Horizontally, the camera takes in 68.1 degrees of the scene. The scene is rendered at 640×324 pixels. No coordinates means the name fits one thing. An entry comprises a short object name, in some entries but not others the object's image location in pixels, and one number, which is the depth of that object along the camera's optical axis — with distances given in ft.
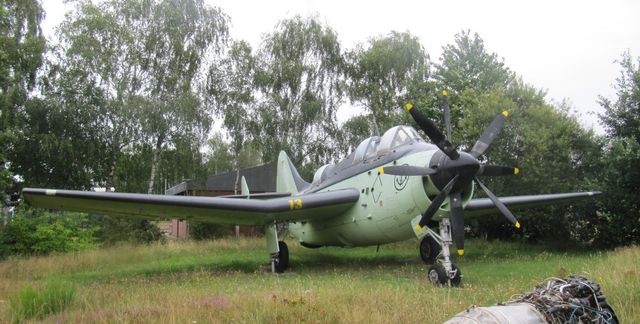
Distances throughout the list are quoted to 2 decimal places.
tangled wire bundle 13.81
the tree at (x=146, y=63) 75.10
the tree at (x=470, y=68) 75.72
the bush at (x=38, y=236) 58.63
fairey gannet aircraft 30.30
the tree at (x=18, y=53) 62.13
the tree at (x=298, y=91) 87.15
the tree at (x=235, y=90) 86.02
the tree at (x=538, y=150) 52.75
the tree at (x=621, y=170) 46.52
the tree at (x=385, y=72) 91.86
